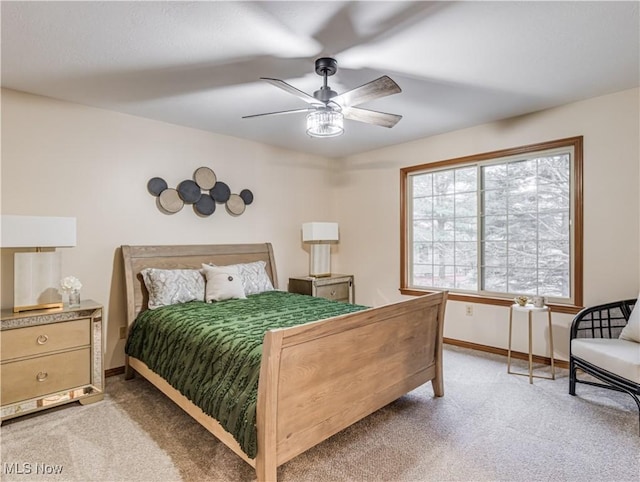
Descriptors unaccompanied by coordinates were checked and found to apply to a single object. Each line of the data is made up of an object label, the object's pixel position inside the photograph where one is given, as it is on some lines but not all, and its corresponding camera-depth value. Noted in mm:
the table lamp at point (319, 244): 4754
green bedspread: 1847
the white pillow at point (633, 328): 2707
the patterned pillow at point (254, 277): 3863
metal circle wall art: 3746
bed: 1688
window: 3496
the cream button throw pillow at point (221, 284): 3453
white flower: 2886
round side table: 3146
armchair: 2424
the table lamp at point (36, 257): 2553
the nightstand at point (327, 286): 4539
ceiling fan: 2275
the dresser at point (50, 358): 2494
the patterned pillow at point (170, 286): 3265
